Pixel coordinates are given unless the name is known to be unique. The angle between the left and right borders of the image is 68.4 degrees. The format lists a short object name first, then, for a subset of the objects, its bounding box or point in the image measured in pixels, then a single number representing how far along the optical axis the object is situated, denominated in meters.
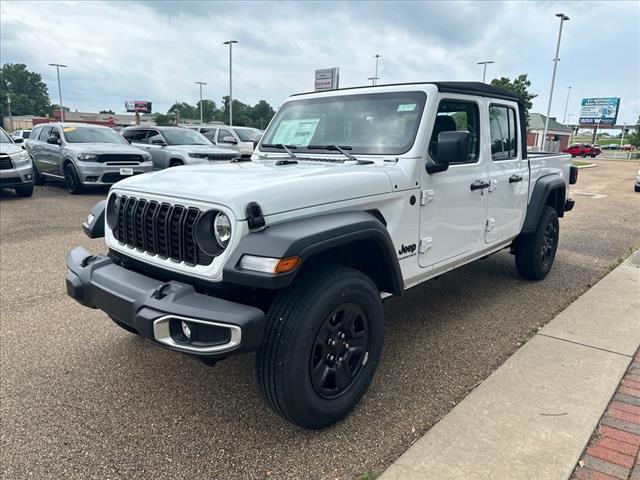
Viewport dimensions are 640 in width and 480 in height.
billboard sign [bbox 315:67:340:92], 23.48
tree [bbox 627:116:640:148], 51.69
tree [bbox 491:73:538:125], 36.25
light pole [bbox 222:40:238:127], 36.34
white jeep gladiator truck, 2.25
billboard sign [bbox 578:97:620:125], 78.81
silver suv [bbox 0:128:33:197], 9.55
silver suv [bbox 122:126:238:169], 11.08
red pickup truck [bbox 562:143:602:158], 55.46
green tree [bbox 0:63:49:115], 93.62
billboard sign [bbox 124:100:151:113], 71.53
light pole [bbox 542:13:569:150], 30.10
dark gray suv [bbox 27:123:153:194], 10.43
